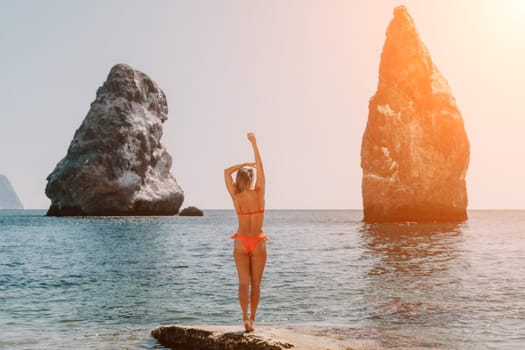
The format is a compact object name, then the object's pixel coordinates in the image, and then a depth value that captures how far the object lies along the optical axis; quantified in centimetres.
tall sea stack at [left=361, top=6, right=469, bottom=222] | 6800
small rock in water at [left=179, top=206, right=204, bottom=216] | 11775
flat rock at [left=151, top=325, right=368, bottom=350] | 831
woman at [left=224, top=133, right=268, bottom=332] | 835
